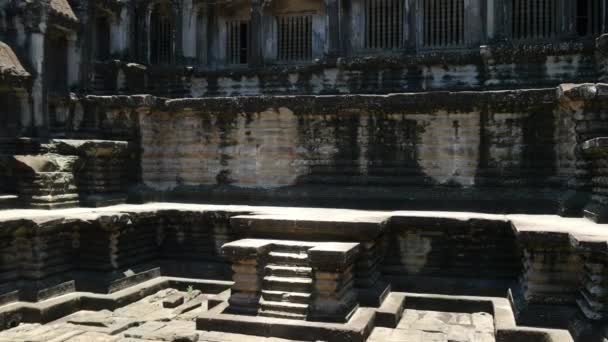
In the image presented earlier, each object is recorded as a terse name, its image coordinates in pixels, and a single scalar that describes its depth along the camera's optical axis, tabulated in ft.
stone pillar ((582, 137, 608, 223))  23.86
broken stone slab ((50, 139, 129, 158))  34.14
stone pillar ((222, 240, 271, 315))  24.00
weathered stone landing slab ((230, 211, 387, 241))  25.25
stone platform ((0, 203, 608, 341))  21.85
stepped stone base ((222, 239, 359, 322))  22.63
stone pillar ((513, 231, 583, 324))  21.38
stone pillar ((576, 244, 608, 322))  18.58
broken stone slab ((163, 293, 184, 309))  27.99
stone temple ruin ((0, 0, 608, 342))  23.45
